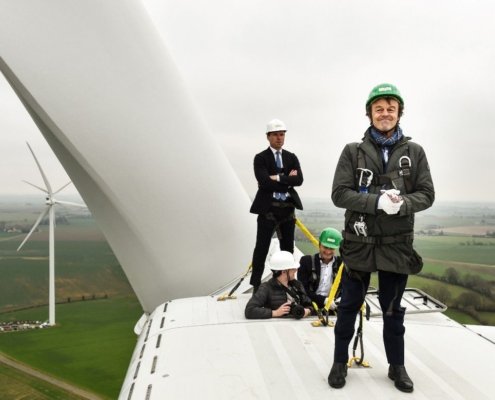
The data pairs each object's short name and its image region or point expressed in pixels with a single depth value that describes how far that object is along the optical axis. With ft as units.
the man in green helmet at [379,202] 6.37
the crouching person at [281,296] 10.36
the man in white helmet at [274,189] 11.14
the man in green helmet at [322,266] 11.53
